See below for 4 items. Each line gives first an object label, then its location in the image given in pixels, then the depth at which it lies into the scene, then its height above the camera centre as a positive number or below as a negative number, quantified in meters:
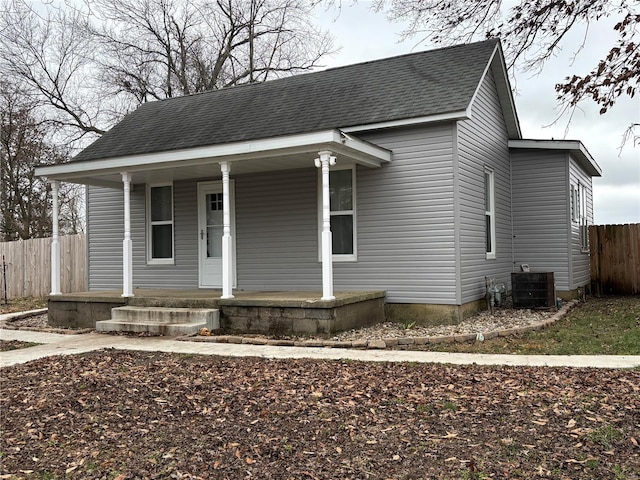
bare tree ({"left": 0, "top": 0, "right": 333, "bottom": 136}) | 22.77 +8.40
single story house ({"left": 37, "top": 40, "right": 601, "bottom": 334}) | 9.76 +1.29
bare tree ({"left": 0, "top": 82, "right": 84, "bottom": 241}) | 22.25 +3.63
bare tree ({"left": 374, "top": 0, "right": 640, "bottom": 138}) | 8.35 +3.34
